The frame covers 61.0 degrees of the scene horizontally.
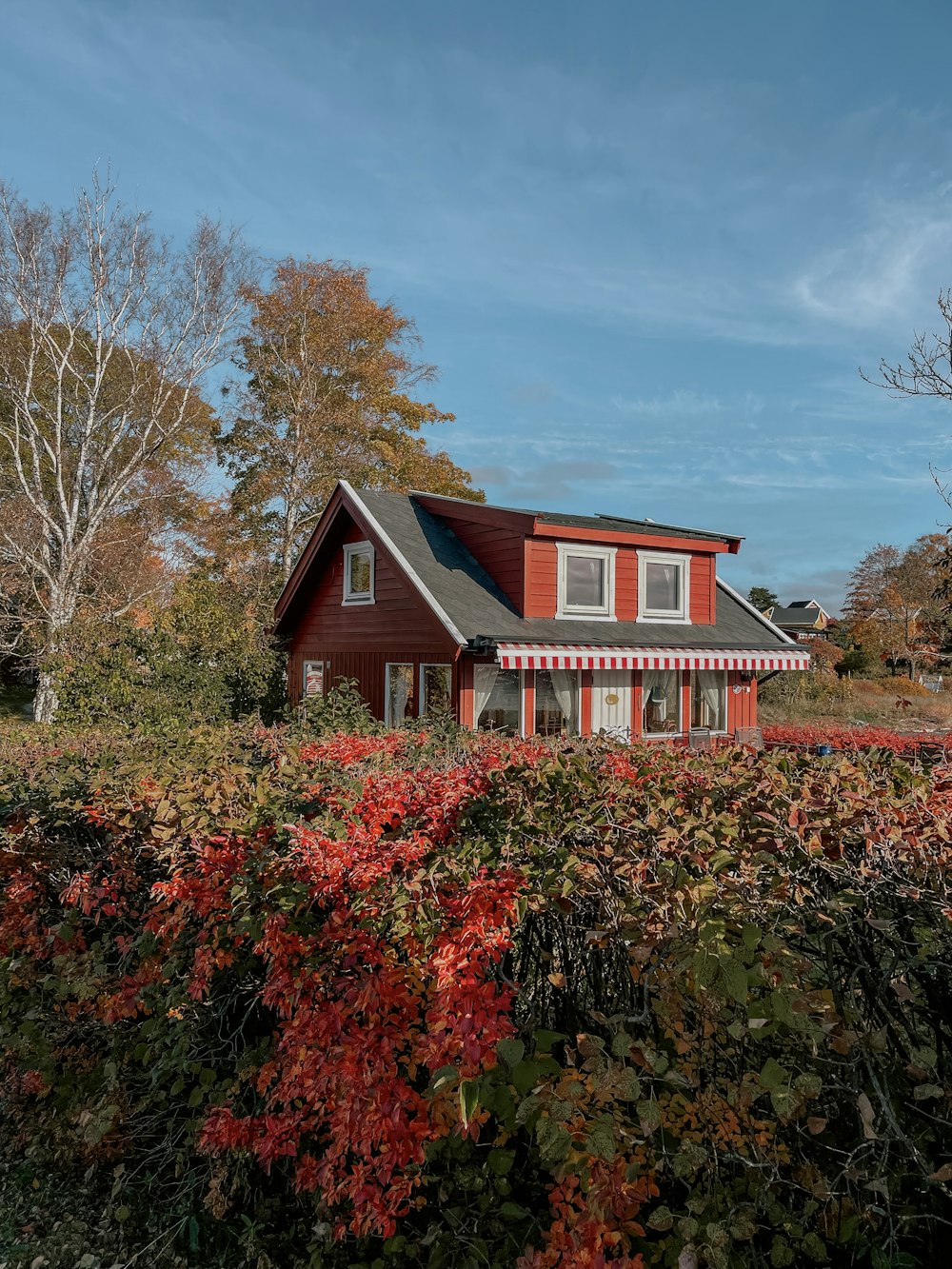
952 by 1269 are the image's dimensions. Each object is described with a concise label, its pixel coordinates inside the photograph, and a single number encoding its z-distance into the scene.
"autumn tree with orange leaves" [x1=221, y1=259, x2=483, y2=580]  30.73
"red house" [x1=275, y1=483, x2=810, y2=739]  17.58
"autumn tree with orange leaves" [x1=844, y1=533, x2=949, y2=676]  45.16
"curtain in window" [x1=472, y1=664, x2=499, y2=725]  17.45
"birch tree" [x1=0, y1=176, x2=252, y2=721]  23.45
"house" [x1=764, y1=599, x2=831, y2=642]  68.10
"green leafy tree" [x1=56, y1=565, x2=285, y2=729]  14.12
